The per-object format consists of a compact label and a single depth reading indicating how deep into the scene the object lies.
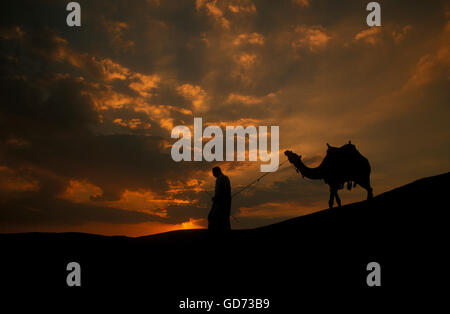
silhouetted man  11.24
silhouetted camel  15.32
